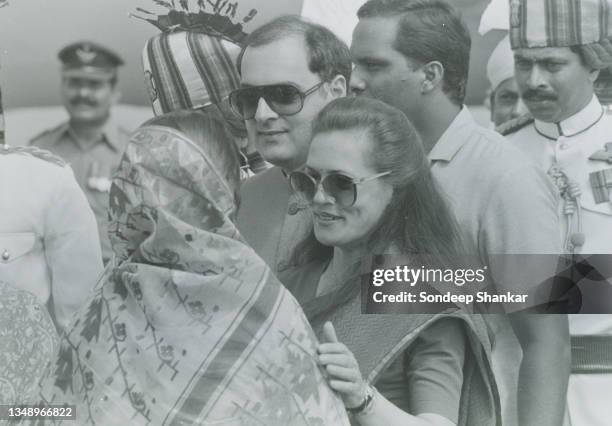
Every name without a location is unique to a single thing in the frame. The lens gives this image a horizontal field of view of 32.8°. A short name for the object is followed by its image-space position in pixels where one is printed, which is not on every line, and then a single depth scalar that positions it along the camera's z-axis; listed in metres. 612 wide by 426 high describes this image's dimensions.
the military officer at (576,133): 2.36
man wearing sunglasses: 2.26
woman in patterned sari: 1.80
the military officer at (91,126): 2.39
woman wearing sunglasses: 2.01
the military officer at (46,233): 2.38
